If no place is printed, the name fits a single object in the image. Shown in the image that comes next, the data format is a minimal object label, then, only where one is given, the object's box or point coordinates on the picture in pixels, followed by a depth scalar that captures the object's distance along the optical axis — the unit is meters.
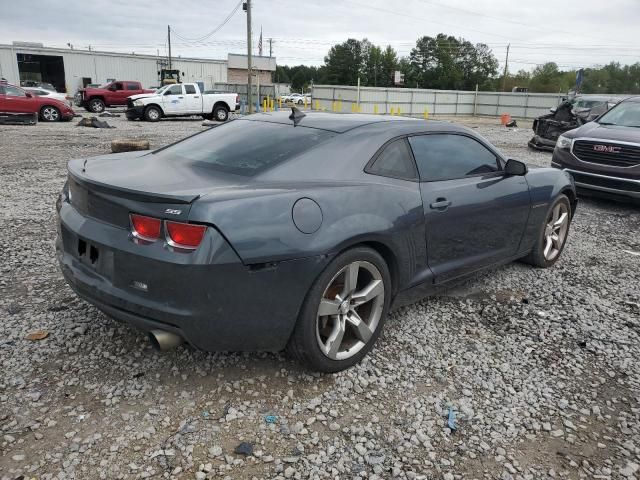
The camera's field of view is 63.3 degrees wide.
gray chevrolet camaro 2.47
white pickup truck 23.38
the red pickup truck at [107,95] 28.11
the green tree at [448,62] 91.44
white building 49.44
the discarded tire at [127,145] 9.48
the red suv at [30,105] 19.09
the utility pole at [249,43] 28.96
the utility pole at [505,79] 82.81
